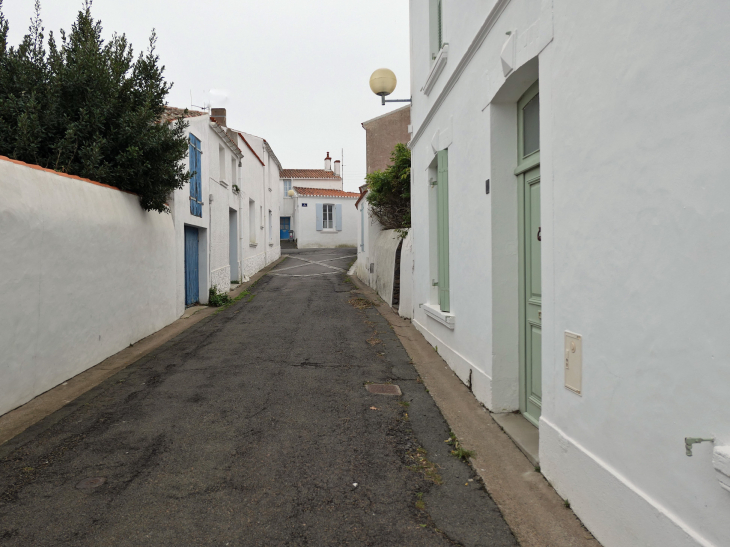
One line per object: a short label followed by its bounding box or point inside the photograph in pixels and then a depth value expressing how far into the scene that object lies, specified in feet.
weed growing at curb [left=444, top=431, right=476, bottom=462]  12.49
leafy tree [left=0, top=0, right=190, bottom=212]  23.13
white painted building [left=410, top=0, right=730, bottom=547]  6.35
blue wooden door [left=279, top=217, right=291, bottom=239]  126.11
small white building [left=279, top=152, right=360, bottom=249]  108.47
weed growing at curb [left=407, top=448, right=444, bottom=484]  11.36
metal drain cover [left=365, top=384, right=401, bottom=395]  17.58
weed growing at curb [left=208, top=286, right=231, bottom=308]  39.68
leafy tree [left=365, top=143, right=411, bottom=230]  40.73
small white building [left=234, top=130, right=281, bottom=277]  59.26
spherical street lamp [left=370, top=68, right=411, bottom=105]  32.27
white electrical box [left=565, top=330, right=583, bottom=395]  9.71
